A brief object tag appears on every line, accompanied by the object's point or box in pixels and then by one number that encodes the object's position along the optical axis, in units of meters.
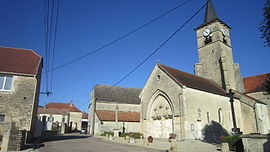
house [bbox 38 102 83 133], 49.50
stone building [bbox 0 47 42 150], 16.25
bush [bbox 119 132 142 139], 24.67
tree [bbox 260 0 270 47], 10.06
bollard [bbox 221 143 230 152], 11.88
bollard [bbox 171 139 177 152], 11.53
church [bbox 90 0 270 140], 20.52
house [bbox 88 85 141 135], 32.91
